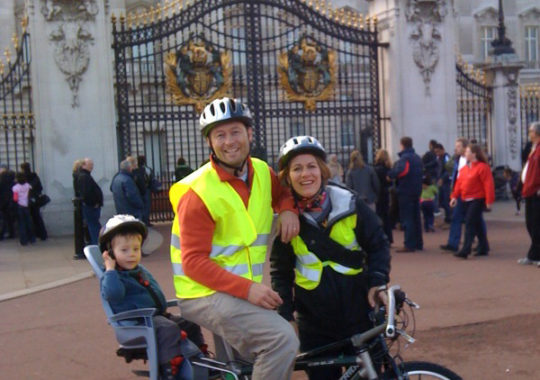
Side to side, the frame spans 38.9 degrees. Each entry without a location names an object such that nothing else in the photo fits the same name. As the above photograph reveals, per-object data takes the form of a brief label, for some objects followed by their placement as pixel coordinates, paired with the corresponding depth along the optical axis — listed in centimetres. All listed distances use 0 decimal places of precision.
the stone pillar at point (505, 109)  1762
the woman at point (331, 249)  392
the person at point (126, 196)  1125
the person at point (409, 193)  1134
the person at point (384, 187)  1251
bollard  1131
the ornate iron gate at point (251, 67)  1441
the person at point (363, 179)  1141
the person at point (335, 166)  1116
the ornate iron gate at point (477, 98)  1719
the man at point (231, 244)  363
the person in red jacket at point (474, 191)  1045
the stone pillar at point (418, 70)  1580
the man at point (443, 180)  1447
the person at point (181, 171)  1394
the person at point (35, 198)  1347
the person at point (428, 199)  1323
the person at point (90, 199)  1134
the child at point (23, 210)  1323
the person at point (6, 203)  1423
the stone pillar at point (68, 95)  1367
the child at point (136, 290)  407
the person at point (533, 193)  971
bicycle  371
